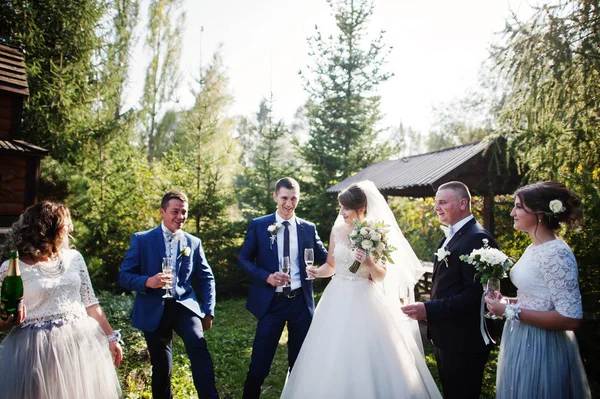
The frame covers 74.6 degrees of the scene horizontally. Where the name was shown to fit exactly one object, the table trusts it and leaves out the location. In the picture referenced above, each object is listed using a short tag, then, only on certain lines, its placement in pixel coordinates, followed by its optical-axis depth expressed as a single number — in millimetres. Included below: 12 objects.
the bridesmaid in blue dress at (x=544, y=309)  2920
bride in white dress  3891
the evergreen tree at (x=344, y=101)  15242
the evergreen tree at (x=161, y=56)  25203
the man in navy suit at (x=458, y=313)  3461
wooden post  9673
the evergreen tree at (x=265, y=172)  13719
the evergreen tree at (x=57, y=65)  10328
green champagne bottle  2833
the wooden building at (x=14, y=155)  8039
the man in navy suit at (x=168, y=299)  4184
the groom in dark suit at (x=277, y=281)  4461
